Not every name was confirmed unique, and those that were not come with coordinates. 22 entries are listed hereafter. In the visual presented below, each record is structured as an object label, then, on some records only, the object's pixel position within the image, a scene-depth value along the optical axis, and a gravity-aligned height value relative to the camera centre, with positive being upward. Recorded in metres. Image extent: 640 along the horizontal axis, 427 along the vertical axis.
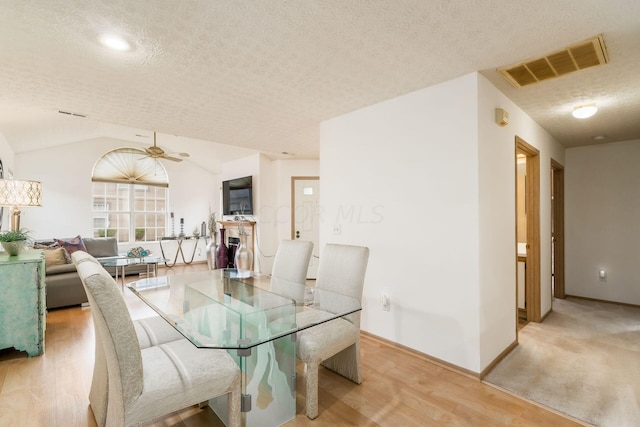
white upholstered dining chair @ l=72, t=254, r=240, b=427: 1.28 -0.74
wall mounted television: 6.21 +0.41
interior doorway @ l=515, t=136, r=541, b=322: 3.41 -0.27
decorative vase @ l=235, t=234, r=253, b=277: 6.17 -0.83
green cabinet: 2.59 -0.77
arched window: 6.79 +0.46
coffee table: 4.63 -0.72
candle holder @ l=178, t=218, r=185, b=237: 7.71 -0.25
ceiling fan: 4.63 +0.98
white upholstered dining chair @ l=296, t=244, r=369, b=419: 1.86 -0.78
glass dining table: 1.62 -0.65
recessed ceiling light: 1.81 +1.07
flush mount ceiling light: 2.85 +0.98
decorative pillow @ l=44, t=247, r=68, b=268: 4.31 -0.59
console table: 7.40 -0.76
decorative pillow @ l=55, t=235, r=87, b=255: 4.94 -0.46
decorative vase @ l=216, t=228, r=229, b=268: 6.11 -0.80
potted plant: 2.87 -0.24
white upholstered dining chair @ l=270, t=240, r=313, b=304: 2.65 -0.48
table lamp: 2.78 +0.22
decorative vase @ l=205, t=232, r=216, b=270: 7.11 -0.93
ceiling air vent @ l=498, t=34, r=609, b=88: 1.96 +1.07
